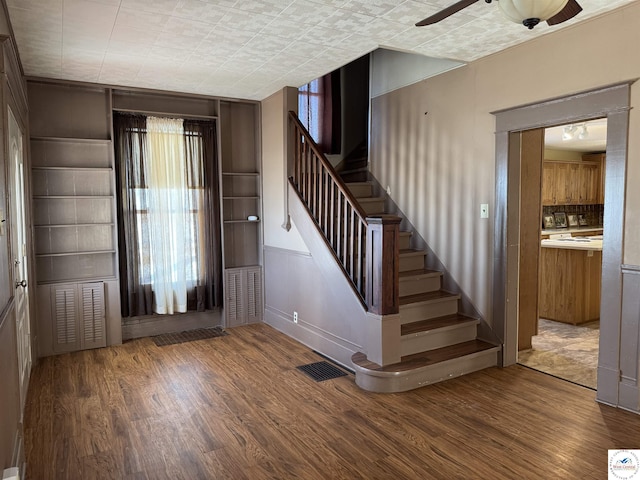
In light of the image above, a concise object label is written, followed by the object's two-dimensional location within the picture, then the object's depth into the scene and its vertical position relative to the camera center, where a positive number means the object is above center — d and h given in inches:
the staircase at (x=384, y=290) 140.5 -27.2
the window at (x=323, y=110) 229.6 +49.2
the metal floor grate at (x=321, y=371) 152.3 -54.1
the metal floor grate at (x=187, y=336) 196.1 -53.7
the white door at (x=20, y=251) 124.8 -11.0
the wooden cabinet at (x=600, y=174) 339.0 +23.3
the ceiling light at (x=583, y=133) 236.1 +38.2
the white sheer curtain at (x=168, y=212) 196.5 -0.1
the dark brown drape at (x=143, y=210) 190.9 +0.6
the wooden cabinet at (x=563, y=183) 316.5 +16.0
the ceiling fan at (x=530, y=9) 71.1 +30.5
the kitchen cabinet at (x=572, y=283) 208.8 -34.6
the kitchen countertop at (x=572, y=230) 299.0 -15.7
